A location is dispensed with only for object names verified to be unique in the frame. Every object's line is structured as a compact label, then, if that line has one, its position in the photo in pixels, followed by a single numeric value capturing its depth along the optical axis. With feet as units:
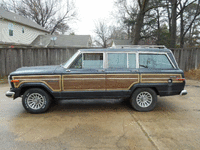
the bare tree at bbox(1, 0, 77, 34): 107.14
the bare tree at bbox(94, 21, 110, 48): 127.95
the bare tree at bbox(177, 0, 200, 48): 79.32
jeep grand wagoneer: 14.35
